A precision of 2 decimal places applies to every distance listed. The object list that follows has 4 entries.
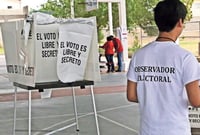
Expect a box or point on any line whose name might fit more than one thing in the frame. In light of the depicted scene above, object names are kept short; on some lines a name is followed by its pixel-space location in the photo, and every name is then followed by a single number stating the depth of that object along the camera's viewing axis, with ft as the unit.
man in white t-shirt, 7.57
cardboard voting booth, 15.51
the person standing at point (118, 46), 58.90
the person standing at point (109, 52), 59.26
